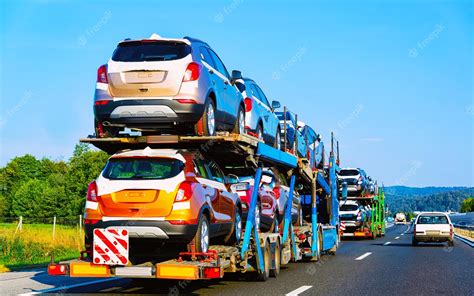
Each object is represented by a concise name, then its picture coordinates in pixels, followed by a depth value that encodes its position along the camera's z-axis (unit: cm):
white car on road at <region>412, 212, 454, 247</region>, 2800
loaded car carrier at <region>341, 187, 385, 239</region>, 3484
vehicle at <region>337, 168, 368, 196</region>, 3484
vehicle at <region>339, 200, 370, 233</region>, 3453
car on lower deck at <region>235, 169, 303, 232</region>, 1253
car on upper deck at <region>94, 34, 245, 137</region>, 1023
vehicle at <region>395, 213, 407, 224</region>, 12550
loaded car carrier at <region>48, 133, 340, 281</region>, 934
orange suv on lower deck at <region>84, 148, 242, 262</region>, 931
